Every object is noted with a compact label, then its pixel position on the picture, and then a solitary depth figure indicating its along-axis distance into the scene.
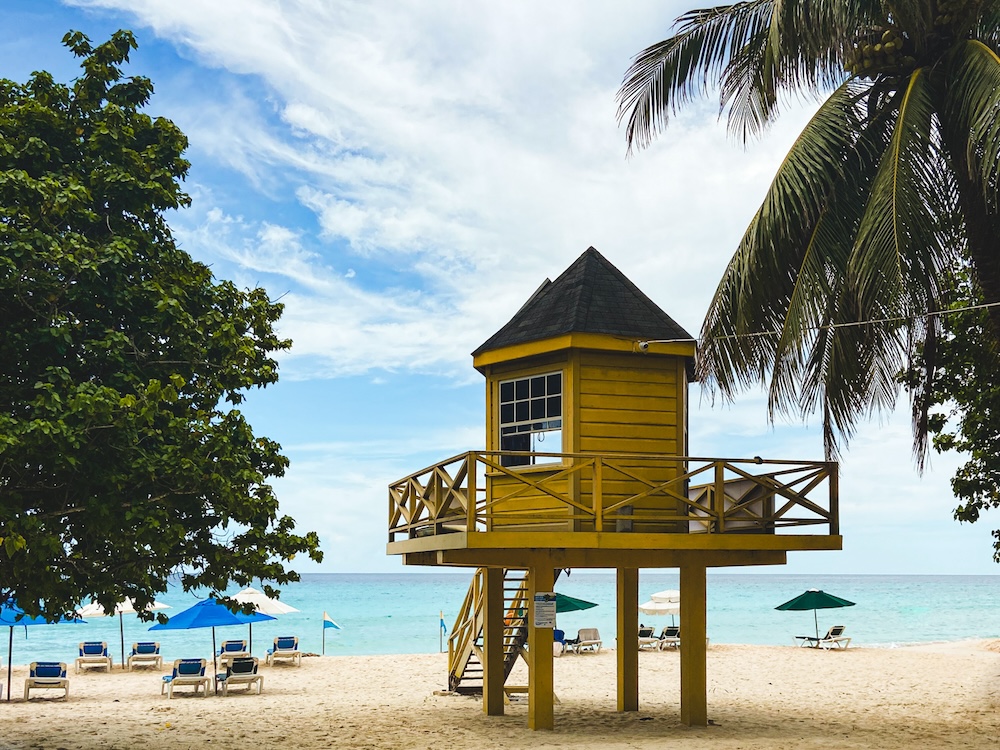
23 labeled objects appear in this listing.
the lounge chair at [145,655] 28.36
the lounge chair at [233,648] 29.20
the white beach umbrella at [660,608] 36.75
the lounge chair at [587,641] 33.46
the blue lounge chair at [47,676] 21.55
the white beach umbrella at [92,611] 29.42
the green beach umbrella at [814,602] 32.08
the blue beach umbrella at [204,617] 24.81
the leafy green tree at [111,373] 12.07
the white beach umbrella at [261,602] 29.06
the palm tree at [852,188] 12.26
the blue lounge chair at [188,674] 22.14
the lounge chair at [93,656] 28.33
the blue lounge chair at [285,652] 30.28
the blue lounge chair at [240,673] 23.00
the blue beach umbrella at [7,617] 23.27
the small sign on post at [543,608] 15.52
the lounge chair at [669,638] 34.66
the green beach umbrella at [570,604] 31.08
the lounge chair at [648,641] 34.19
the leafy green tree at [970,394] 17.78
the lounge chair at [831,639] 36.15
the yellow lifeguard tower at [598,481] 14.91
